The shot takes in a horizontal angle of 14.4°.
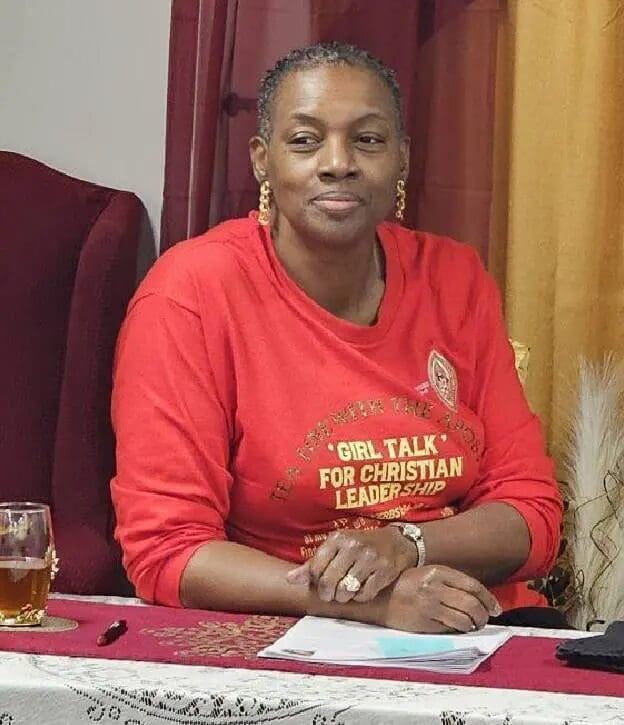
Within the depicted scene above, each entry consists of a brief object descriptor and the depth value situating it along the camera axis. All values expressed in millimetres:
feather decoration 2868
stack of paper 2166
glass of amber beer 2278
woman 2521
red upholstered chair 2855
